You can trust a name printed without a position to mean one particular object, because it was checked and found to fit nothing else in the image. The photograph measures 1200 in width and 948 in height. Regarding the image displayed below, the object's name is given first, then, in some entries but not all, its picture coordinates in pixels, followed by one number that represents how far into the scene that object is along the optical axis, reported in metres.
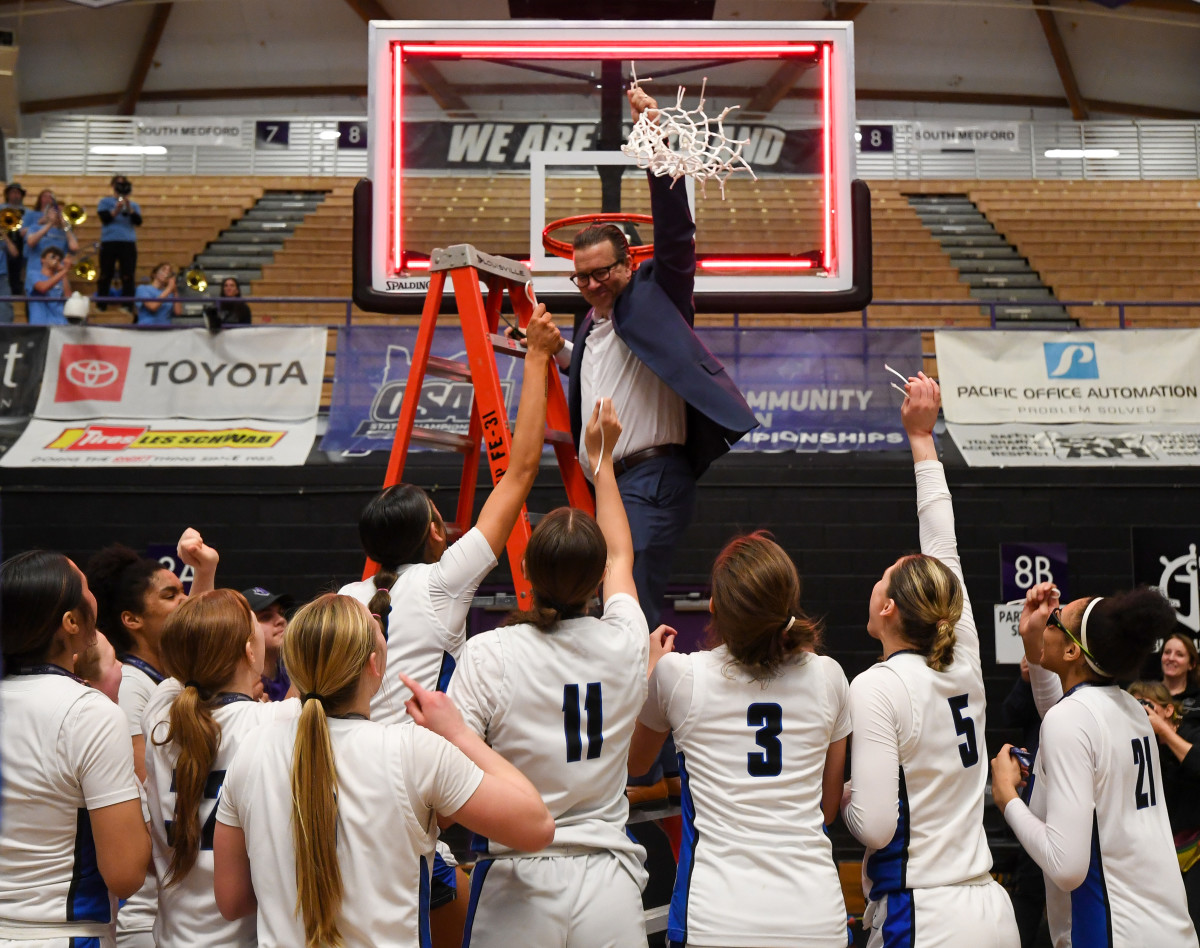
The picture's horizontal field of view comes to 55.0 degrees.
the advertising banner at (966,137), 18.91
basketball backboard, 5.08
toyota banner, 9.24
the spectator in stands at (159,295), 12.18
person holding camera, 13.54
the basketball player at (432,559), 2.98
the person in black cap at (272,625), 4.25
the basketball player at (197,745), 2.60
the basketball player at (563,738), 2.58
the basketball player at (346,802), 2.32
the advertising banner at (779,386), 9.33
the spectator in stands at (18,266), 12.67
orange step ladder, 3.88
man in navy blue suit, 3.88
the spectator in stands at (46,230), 12.59
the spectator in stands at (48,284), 11.39
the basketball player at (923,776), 2.81
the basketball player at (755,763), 2.62
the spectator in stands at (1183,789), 4.40
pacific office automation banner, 9.30
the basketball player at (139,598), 3.38
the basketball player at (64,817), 2.52
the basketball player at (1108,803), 3.00
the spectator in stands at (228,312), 9.58
